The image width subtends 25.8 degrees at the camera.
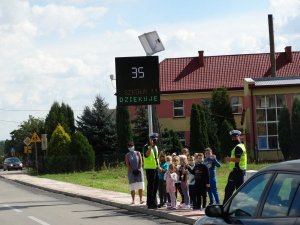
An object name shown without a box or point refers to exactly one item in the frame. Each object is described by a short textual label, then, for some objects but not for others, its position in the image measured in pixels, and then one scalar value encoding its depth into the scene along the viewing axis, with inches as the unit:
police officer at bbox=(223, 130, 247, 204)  550.6
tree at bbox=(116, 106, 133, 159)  2071.9
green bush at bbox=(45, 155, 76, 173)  1795.0
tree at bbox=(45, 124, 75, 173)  1795.0
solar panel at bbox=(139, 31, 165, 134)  812.0
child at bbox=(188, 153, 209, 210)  609.9
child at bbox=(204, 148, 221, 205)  613.6
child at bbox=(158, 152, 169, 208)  686.5
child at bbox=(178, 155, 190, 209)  644.7
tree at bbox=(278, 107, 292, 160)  1745.8
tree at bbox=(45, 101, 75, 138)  2193.7
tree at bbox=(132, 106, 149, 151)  2116.1
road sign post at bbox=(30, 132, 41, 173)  1759.4
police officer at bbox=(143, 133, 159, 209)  684.7
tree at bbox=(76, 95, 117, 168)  2142.0
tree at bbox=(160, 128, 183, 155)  1977.0
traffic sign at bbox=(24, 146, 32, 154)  2169.0
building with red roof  2325.3
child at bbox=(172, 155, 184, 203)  666.2
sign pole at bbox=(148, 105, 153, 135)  800.3
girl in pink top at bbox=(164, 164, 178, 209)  655.1
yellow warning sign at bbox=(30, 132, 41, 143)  1759.4
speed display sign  808.9
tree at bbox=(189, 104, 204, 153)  1940.2
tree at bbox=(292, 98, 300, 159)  1724.9
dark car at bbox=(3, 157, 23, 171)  2513.5
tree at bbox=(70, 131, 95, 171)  1815.9
